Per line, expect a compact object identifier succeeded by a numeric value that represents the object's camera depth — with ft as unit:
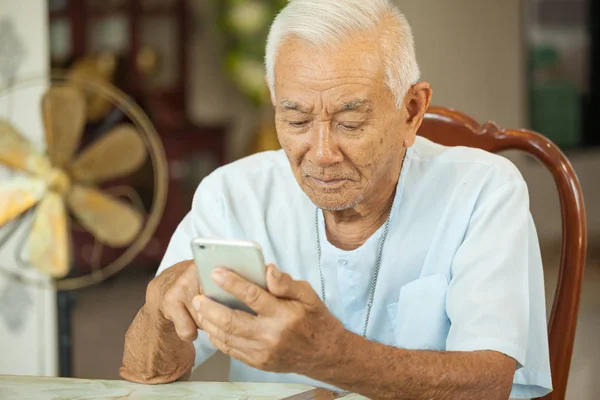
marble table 5.16
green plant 18.34
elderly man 4.78
